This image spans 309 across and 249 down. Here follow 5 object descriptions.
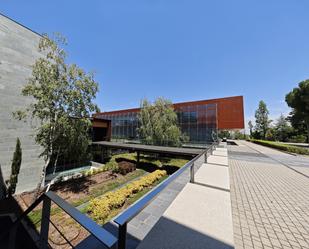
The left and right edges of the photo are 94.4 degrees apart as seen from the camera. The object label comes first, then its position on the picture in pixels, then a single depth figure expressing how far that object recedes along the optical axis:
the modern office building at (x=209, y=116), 20.61
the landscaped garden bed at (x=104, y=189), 4.95
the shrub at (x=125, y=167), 11.76
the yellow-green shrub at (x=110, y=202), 5.43
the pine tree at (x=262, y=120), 40.59
